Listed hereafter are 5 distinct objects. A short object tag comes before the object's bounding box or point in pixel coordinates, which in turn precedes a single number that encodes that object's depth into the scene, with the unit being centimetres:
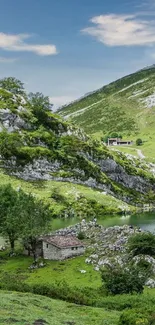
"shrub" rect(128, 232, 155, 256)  7762
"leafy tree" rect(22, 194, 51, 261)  8194
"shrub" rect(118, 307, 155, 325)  3781
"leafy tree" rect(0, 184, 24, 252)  8588
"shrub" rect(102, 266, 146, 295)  5825
